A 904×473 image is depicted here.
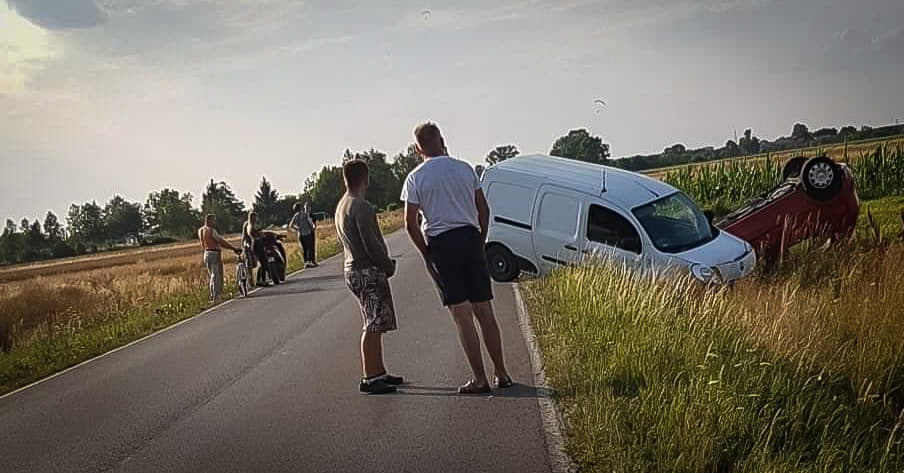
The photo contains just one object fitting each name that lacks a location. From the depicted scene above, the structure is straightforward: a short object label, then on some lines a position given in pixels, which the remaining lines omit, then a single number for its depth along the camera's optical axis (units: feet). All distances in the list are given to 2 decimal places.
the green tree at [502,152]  126.30
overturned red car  55.21
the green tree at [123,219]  398.62
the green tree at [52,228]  308.56
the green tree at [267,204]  388.98
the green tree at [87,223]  375.45
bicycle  65.21
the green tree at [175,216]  363.15
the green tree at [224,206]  342.23
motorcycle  73.15
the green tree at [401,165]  343.67
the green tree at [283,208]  376.89
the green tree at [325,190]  323.57
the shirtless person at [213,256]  64.44
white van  46.75
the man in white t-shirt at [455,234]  25.25
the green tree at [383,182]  302.97
